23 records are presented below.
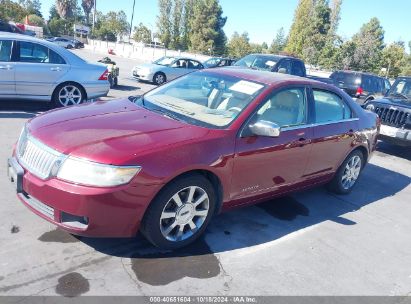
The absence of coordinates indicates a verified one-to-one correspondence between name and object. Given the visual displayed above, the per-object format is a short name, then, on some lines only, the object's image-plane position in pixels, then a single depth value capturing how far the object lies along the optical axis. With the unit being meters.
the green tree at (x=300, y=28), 55.16
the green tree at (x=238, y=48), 64.12
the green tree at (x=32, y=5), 100.55
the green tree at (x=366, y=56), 41.97
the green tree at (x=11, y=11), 65.47
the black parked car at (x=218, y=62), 23.15
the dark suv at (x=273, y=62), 13.29
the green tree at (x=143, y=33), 78.44
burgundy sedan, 3.06
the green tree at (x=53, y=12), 86.94
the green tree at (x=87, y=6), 89.50
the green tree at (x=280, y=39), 82.88
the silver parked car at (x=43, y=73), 7.62
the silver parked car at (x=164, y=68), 17.55
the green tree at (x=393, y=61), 44.44
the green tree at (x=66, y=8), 84.44
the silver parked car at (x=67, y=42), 50.16
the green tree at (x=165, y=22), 72.25
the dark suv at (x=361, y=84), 14.43
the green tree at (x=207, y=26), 62.00
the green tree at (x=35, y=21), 72.76
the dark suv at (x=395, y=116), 8.19
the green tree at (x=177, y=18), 73.69
